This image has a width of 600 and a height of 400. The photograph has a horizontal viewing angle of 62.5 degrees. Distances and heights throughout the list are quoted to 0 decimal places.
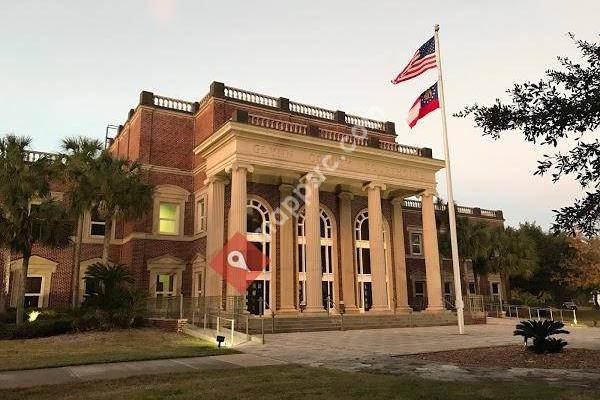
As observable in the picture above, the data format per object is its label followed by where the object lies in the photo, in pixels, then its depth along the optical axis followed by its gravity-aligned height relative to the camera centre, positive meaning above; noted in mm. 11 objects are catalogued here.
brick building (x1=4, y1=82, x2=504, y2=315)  26656 +5596
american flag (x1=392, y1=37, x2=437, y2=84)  21781 +10288
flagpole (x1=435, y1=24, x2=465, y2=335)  20406 +4365
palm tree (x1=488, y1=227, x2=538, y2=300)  39625 +3503
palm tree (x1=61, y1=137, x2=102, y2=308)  23641 +5625
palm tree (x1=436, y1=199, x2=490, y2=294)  37281 +4426
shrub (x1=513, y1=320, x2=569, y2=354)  12180 -962
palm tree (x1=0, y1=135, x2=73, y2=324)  21562 +4214
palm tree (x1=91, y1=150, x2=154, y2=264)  23969 +5470
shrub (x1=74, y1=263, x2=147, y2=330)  20578 +26
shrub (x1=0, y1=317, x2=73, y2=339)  19406 -938
